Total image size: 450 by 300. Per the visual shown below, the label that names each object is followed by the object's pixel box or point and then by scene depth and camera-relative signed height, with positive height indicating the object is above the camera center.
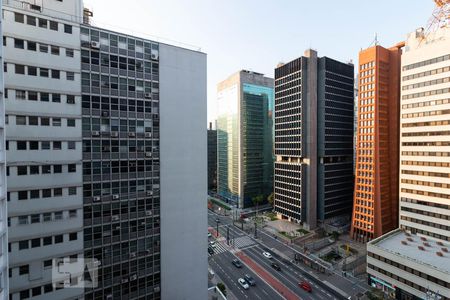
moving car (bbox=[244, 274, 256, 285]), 55.09 -32.31
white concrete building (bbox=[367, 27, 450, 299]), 48.19 -8.65
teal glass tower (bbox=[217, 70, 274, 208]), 113.19 +5.56
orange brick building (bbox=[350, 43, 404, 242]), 70.69 +0.71
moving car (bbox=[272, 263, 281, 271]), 61.12 -32.05
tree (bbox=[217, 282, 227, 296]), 49.18 -30.34
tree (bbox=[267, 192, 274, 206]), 110.28 -24.89
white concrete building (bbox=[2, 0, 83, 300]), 26.14 +0.82
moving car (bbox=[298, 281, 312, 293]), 52.19 -32.12
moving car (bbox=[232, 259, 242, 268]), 62.50 -32.02
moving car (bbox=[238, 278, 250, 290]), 53.47 -32.24
